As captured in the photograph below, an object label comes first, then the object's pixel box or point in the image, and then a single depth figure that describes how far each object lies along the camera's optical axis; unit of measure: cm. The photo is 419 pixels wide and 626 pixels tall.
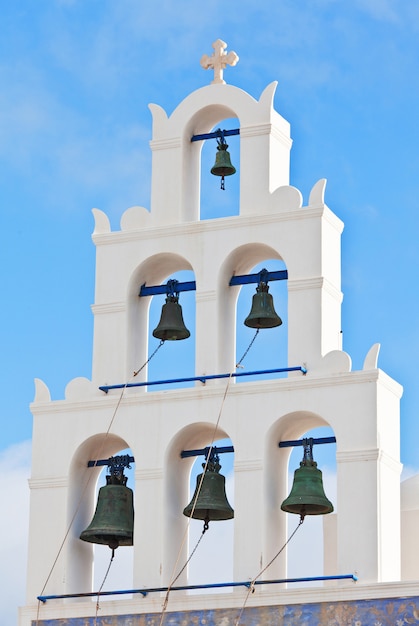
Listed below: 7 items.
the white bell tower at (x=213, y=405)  2864
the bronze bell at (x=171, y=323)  3077
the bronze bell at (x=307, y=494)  2875
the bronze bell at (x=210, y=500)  2936
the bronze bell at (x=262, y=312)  3023
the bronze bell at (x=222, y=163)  3117
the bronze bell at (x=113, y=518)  2966
